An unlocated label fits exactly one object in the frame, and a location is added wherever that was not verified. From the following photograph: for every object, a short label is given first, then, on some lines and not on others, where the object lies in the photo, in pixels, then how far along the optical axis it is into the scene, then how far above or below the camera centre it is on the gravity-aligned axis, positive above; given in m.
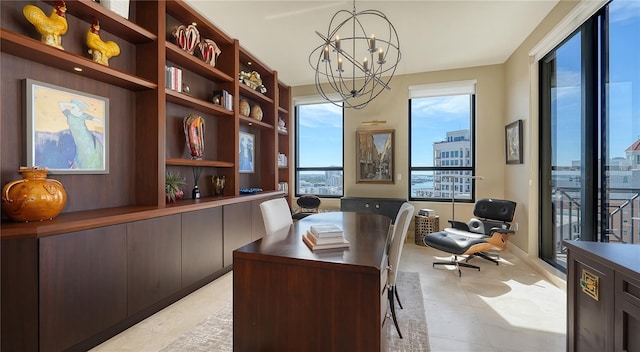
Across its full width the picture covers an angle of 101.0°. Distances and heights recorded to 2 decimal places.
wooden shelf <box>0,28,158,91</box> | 1.60 +0.82
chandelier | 2.35 +1.83
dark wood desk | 1.27 -0.63
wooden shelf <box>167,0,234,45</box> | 2.76 +1.77
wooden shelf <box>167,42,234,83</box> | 2.73 +1.28
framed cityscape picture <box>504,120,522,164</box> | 3.66 +0.49
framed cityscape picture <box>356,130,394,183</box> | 4.93 +0.37
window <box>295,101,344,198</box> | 5.47 +0.55
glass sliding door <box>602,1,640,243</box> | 2.09 +0.44
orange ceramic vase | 1.61 -0.14
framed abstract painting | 1.84 +0.35
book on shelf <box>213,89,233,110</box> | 3.46 +1.02
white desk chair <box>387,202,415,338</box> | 1.74 -0.42
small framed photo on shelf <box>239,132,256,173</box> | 4.21 +0.38
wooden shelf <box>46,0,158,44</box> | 2.00 +1.28
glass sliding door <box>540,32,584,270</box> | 2.74 +0.32
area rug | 1.81 -1.18
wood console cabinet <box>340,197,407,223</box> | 4.58 -0.53
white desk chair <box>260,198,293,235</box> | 2.13 -0.34
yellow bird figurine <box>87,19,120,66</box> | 2.10 +1.05
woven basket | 4.38 -0.84
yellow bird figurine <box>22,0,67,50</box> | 1.75 +1.04
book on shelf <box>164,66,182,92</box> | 2.72 +1.02
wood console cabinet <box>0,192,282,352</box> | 1.49 -0.69
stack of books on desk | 1.58 -0.39
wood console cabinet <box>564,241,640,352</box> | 1.06 -0.55
